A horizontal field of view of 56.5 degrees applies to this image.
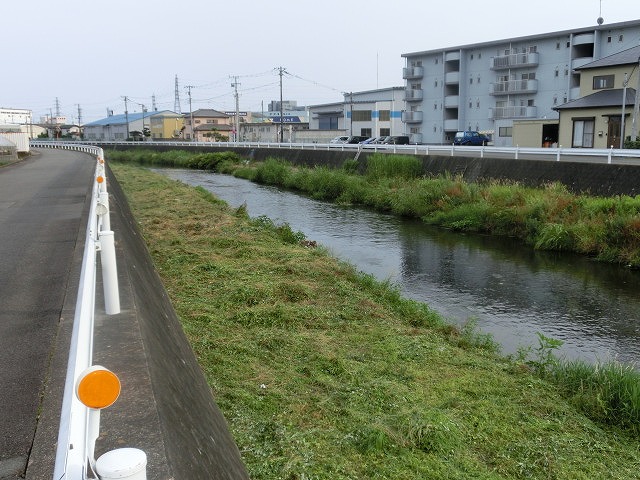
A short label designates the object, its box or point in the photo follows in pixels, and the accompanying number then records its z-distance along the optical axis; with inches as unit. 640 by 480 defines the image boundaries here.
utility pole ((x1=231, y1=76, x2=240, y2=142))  2932.3
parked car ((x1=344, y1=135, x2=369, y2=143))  2139.3
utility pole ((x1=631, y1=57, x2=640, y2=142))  1023.6
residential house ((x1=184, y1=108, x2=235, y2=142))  3590.1
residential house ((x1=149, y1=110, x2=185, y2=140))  4151.1
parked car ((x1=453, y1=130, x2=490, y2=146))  1740.9
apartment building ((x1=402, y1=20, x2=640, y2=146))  1706.4
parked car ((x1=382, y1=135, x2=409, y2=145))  2011.6
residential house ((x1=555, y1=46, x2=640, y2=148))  1183.6
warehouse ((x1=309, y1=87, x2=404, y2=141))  2662.4
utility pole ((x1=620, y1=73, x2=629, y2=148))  1115.9
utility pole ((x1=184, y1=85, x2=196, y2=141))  3585.1
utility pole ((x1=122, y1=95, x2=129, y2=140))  4159.0
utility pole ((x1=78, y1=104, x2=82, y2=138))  5797.2
